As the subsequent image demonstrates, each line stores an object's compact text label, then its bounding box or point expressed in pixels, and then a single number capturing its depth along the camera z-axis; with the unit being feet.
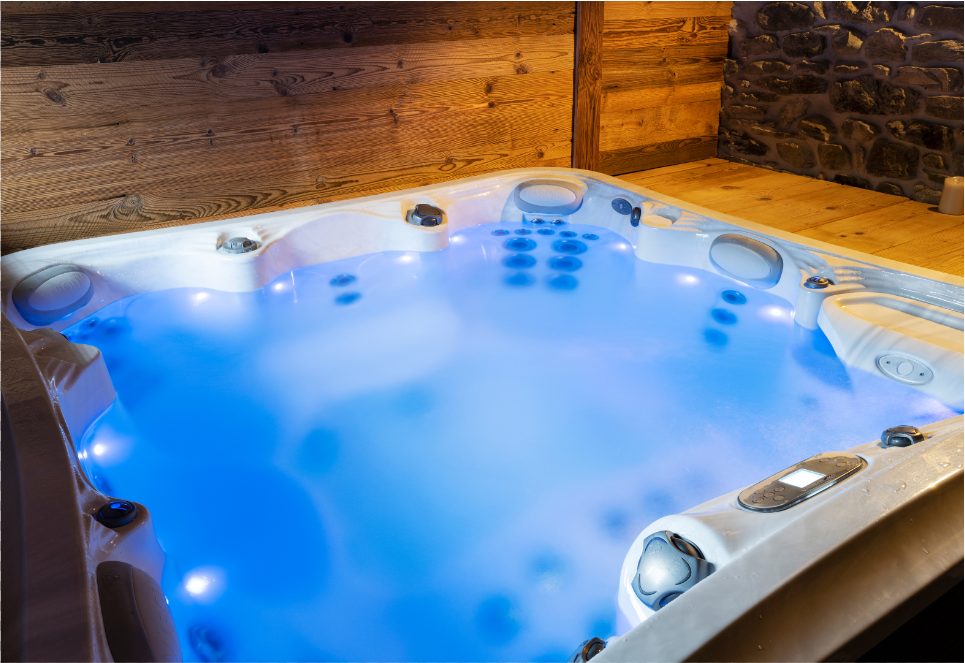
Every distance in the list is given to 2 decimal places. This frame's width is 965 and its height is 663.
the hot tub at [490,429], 2.53
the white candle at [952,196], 8.37
